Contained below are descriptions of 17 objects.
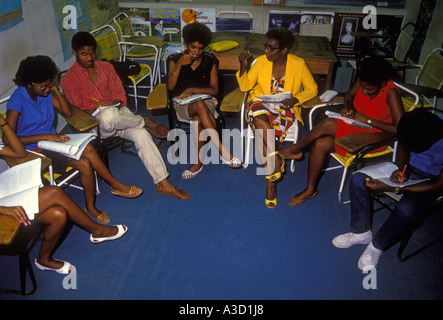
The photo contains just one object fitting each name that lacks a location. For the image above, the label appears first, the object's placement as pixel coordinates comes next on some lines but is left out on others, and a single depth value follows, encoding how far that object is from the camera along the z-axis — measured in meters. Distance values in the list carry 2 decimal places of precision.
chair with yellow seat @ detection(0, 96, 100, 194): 2.37
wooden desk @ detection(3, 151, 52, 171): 2.34
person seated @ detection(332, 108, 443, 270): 2.14
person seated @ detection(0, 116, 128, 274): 2.21
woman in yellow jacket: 3.01
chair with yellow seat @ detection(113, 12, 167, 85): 4.78
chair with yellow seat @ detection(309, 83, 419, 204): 2.50
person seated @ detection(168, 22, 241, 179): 3.12
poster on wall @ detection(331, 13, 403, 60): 5.48
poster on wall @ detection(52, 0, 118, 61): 3.81
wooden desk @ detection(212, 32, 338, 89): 4.08
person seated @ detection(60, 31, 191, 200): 2.93
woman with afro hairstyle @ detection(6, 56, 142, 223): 2.38
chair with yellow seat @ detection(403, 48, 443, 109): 3.67
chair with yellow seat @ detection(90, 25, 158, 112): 4.14
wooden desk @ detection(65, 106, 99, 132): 2.67
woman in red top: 2.62
